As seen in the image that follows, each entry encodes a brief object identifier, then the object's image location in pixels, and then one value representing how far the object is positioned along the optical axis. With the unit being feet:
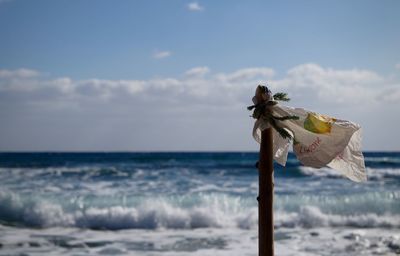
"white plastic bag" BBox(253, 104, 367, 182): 10.51
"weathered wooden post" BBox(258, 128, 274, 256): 10.16
